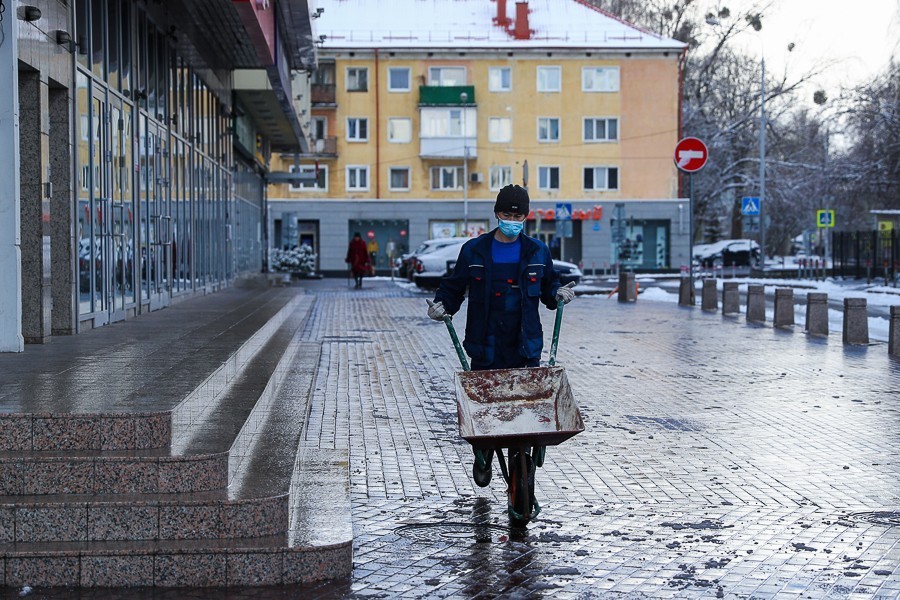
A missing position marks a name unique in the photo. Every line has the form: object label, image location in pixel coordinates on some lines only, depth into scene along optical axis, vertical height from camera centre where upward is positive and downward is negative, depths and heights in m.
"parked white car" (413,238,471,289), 38.59 -0.72
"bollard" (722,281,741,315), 25.12 -1.14
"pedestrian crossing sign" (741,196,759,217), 47.41 +1.29
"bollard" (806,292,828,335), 19.81 -1.14
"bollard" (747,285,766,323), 23.23 -1.15
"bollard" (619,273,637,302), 31.95 -1.18
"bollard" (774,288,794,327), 21.58 -1.15
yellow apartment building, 64.62 +5.10
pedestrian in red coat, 41.44 -0.53
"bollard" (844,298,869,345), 18.09 -1.18
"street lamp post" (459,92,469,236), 64.12 +3.09
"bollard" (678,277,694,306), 29.44 -1.20
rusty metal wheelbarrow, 6.12 -0.81
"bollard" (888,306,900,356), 16.19 -1.18
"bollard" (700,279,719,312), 27.11 -1.19
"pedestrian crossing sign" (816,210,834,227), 47.62 +0.84
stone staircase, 5.25 -1.13
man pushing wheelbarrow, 6.16 -0.57
